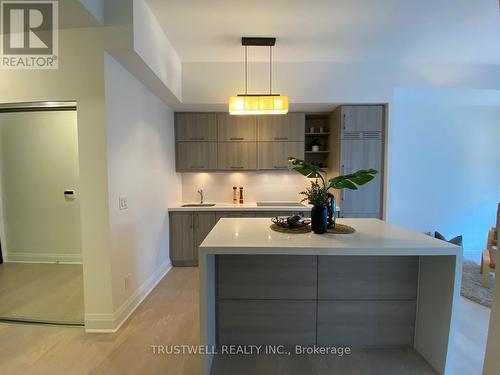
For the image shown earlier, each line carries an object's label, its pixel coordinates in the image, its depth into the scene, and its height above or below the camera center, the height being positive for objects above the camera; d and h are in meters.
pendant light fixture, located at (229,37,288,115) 2.59 +0.72
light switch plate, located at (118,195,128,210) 2.27 -0.32
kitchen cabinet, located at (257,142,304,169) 3.87 +0.29
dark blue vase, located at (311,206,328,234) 1.82 -0.36
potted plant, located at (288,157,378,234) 1.77 -0.16
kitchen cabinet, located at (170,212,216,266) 3.66 -0.95
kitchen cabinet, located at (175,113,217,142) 3.86 +0.71
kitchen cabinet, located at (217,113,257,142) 3.86 +0.69
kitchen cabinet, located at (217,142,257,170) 3.90 +0.25
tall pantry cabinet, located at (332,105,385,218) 3.53 +0.38
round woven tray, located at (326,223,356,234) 1.85 -0.47
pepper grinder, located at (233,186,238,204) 4.21 -0.45
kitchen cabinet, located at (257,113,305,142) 3.85 +0.72
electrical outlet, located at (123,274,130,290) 2.33 -1.10
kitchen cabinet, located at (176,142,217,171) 3.89 +0.23
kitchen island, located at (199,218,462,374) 1.87 -1.01
